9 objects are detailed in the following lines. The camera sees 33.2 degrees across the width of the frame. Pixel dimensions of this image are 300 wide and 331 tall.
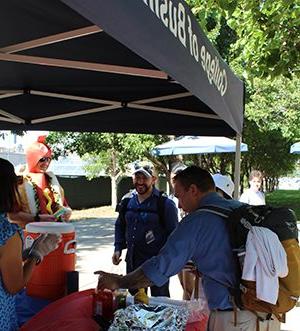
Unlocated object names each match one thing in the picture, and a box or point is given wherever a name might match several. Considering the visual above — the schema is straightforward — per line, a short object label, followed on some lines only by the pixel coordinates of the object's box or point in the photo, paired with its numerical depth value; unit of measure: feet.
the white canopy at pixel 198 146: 35.83
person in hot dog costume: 11.80
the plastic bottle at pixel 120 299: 7.69
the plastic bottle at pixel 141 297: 7.99
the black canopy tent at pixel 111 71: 5.24
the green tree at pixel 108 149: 60.69
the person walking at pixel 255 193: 27.89
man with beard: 14.66
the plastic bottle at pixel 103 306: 7.55
